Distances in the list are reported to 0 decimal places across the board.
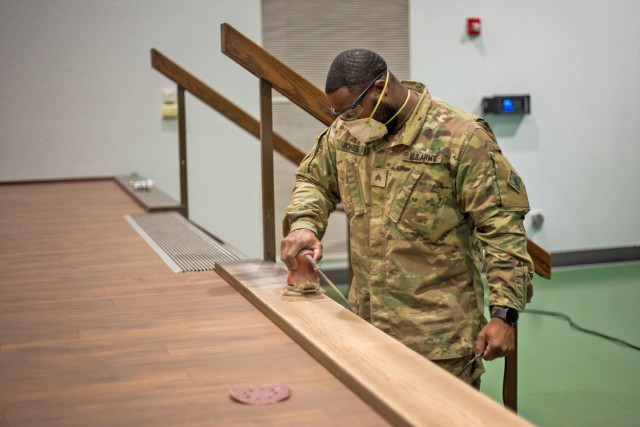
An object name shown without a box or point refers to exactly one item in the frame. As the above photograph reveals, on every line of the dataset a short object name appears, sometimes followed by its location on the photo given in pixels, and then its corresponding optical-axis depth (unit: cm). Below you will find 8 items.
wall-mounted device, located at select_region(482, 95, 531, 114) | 703
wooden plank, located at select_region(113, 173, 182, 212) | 458
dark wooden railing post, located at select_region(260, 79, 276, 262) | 303
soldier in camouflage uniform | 231
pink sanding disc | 158
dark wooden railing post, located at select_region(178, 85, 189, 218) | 491
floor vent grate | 308
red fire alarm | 699
